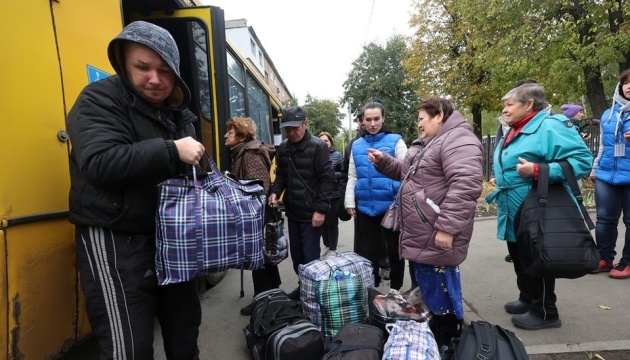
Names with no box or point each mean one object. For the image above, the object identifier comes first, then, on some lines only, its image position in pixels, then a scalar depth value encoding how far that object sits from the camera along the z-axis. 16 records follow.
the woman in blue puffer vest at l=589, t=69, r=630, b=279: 3.49
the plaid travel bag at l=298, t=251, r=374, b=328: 2.70
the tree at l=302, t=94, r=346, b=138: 41.66
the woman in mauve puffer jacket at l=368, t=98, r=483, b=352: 2.23
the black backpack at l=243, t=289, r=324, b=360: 2.26
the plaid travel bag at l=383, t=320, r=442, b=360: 1.97
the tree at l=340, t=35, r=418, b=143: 31.91
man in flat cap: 3.31
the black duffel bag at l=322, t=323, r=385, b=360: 2.05
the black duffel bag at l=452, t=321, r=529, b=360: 2.03
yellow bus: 1.59
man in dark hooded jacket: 1.51
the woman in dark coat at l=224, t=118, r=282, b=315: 3.38
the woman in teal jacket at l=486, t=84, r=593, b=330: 2.50
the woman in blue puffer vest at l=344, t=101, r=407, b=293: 3.42
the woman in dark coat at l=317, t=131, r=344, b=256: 5.00
